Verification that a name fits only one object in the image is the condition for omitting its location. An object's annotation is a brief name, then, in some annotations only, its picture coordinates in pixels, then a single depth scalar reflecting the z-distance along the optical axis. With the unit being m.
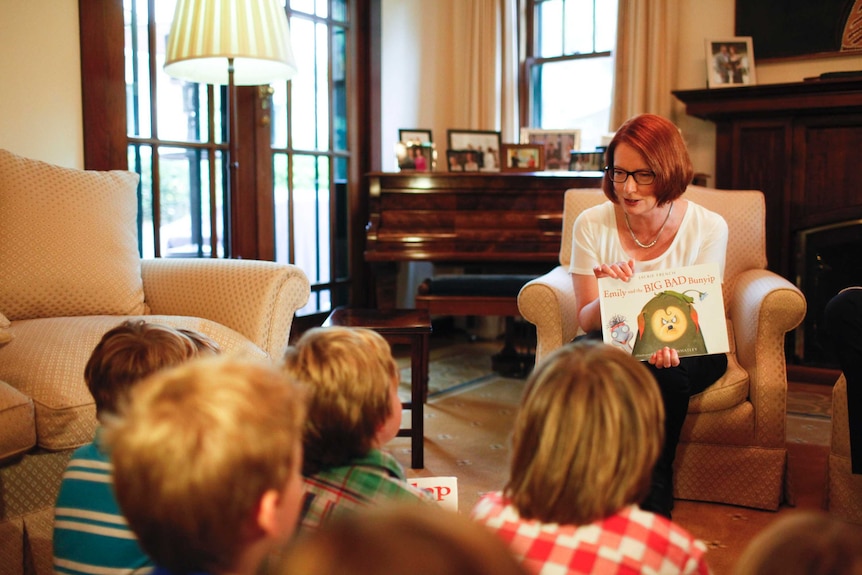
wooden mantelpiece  3.74
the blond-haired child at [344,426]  1.16
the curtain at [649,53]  4.30
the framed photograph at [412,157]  4.33
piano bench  3.52
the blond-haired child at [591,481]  0.98
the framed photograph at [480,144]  4.56
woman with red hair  2.17
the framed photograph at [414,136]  4.57
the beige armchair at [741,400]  2.31
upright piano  3.83
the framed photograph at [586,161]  4.17
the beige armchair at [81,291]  2.02
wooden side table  2.66
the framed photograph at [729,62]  4.06
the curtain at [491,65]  4.82
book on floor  1.69
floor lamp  2.91
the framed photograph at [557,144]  4.49
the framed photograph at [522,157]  4.35
